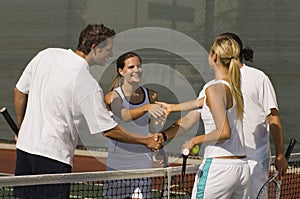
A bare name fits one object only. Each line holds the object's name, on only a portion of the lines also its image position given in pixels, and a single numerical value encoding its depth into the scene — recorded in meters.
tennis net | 5.62
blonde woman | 5.94
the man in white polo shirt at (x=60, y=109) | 5.83
